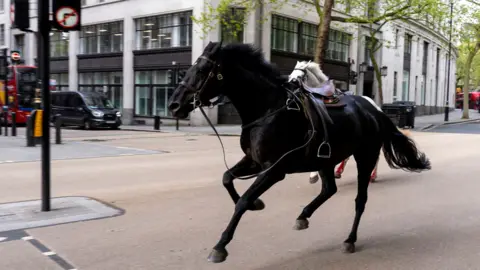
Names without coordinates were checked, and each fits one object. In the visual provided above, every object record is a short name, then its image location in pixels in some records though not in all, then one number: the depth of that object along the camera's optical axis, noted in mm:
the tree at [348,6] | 19703
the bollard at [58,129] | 16453
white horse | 5191
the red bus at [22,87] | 28025
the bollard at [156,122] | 25578
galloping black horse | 4203
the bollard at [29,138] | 14498
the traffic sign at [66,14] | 6344
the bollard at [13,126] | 19219
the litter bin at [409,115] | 27016
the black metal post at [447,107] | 34356
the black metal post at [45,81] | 6348
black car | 26922
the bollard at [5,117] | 19561
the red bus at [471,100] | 70375
